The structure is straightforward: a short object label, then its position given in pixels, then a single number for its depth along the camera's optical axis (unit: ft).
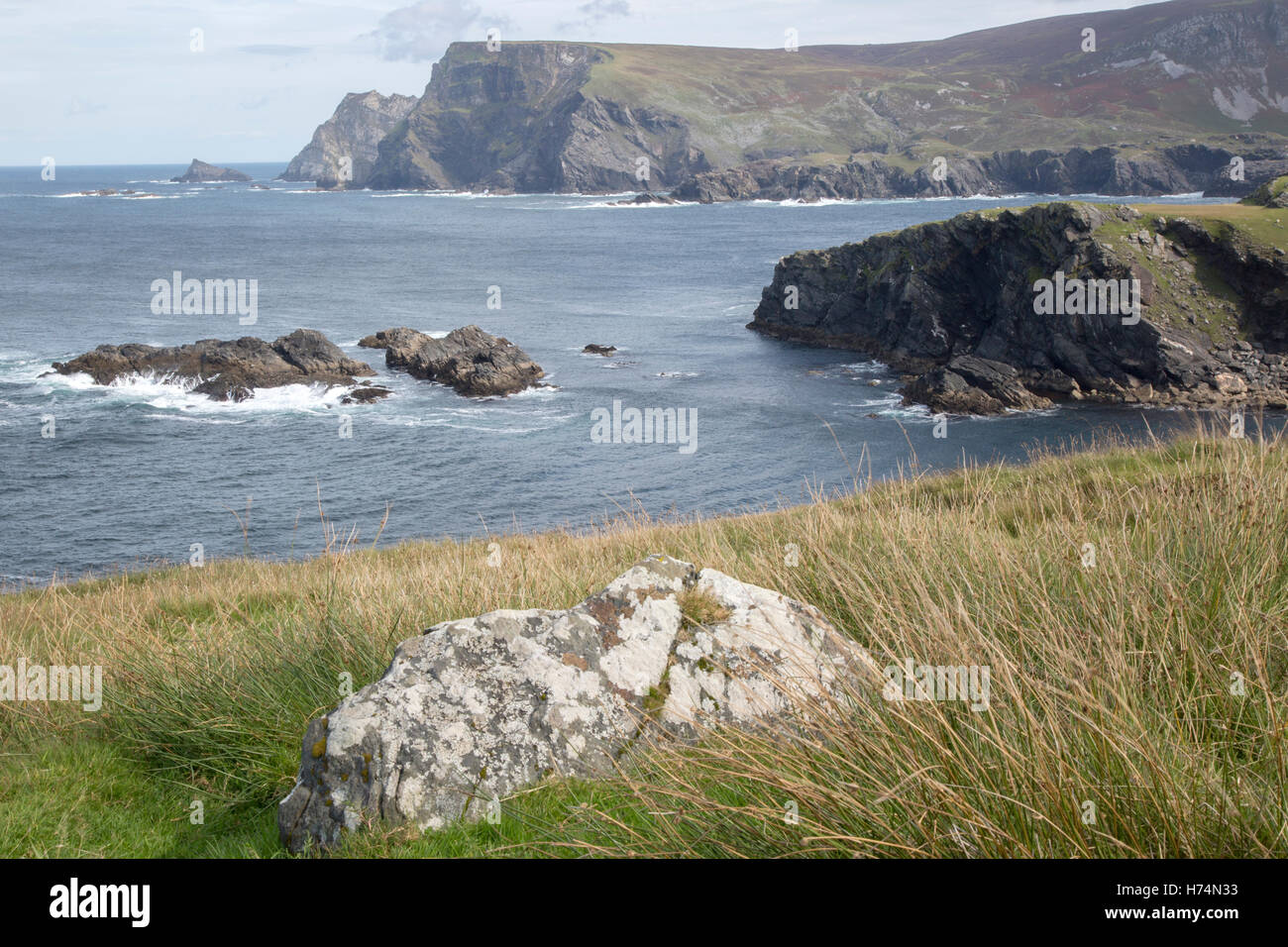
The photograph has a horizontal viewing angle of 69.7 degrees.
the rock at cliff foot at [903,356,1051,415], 169.89
